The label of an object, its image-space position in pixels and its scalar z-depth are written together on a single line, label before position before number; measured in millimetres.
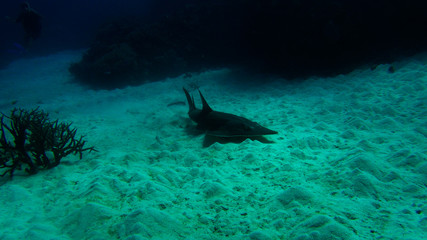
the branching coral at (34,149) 3789
